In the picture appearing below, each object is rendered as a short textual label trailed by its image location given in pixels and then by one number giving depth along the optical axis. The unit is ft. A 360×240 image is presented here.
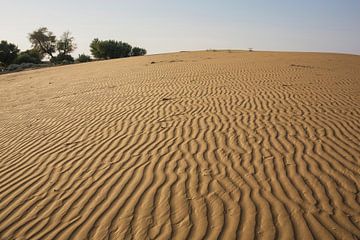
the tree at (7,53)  135.74
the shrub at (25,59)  132.57
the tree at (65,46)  178.60
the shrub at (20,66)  110.51
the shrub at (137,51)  176.04
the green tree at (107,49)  150.82
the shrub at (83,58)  140.76
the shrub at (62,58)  161.44
